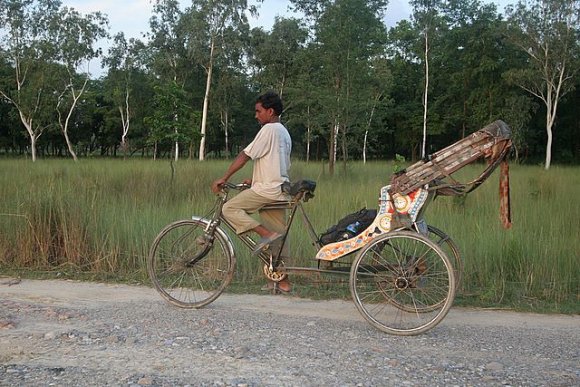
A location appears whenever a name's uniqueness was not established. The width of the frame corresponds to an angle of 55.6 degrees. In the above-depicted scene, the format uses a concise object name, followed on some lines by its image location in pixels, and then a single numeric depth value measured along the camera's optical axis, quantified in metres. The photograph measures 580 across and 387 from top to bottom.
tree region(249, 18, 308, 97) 44.16
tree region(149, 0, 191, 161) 47.25
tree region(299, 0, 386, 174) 19.62
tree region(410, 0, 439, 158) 41.81
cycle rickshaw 4.73
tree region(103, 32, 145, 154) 50.66
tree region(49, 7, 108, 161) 44.69
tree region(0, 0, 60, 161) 41.75
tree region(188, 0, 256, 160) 41.34
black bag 5.11
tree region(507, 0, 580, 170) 35.25
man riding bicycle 5.41
